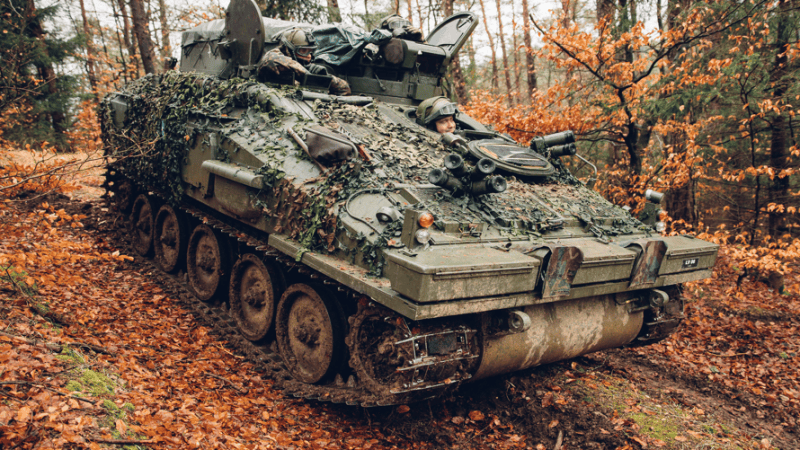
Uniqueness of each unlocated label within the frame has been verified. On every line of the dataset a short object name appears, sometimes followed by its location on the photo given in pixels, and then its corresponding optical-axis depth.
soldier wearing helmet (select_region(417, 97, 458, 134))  6.13
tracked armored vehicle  3.77
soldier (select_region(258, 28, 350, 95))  6.07
